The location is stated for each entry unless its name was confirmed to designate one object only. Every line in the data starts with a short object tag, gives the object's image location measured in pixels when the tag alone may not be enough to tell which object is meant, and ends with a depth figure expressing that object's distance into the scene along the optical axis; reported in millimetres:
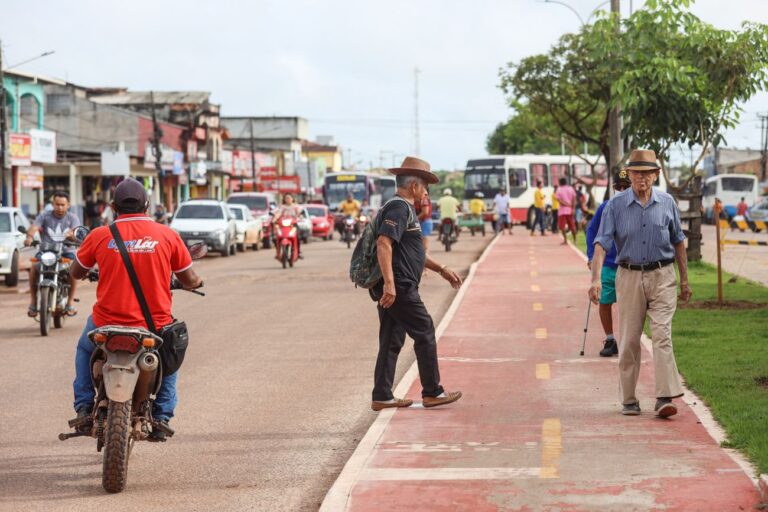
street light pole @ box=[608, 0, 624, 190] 27156
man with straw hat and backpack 9219
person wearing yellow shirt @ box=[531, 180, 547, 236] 41684
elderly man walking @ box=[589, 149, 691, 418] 8953
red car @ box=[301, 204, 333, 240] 53438
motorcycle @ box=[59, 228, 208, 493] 7031
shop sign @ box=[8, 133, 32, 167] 50688
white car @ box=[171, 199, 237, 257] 35844
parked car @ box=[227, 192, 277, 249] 46938
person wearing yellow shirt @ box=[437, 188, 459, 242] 34719
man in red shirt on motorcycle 7328
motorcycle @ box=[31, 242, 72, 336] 15555
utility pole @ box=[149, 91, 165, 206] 64188
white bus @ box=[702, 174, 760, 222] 80312
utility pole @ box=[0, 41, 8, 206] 40991
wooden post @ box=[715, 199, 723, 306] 16656
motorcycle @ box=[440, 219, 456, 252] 34938
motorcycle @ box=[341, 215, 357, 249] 40781
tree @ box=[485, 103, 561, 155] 66062
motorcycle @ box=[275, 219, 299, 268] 29266
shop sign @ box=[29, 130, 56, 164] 52638
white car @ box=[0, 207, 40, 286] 24312
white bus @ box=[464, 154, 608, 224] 60812
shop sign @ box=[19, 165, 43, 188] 51344
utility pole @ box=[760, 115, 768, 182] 98650
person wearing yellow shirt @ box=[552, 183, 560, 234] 46966
